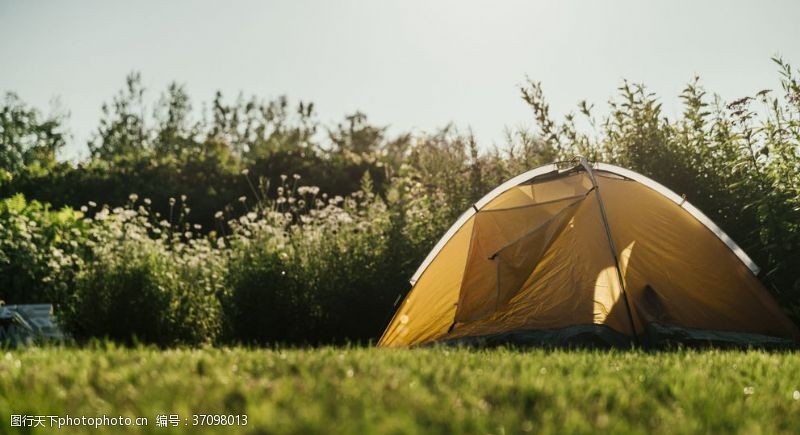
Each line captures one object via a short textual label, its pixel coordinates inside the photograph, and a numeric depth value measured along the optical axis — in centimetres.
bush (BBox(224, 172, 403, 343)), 818
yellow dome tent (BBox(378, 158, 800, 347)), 654
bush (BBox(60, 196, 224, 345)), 737
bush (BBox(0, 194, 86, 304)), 911
